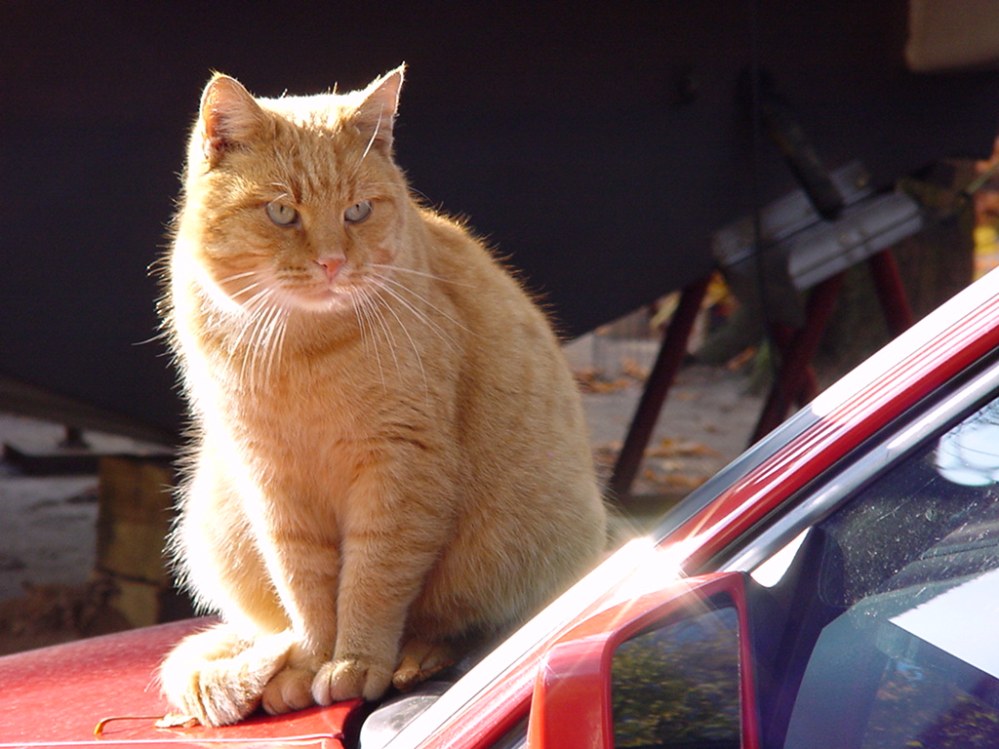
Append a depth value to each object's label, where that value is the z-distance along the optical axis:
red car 1.14
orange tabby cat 2.08
